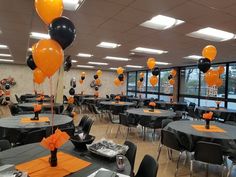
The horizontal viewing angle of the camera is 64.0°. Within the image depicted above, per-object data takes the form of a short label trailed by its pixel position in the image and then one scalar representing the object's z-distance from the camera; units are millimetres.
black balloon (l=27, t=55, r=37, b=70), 4416
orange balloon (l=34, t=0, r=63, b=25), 2137
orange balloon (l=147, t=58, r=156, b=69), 5973
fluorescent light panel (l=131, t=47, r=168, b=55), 6407
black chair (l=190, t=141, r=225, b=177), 2730
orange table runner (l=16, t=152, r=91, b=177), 1527
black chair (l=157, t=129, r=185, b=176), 3247
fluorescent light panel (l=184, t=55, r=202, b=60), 7343
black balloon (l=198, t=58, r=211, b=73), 4099
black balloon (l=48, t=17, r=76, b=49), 1798
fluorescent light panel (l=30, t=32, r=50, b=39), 4993
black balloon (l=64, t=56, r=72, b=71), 5586
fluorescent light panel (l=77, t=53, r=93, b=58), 7967
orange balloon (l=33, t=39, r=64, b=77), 1765
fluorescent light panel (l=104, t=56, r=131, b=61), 8555
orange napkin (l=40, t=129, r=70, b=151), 1664
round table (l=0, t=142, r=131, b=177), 1629
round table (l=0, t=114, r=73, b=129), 3087
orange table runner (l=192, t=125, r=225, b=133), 3398
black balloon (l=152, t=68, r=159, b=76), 6383
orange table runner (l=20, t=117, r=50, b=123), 3455
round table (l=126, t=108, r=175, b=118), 4965
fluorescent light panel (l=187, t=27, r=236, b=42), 4242
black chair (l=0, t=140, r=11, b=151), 2182
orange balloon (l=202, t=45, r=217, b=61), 4188
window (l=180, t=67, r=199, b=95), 10116
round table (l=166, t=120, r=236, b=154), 2918
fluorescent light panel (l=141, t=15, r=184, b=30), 3682
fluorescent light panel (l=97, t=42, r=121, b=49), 5877
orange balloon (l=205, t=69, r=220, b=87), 4840
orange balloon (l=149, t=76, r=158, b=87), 6359
